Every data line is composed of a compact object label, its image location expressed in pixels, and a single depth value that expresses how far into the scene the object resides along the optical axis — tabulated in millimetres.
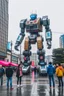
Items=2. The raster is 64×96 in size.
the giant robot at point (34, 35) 36031
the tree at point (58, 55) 78938
